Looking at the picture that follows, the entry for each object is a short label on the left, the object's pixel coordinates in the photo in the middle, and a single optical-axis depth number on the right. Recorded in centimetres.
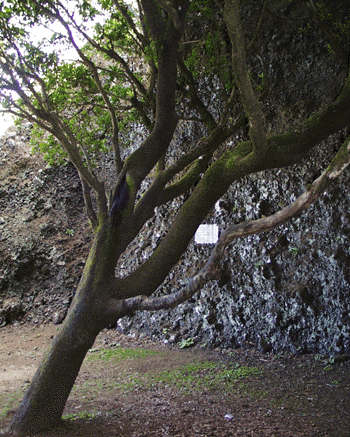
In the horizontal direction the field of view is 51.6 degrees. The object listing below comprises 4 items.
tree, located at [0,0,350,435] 326
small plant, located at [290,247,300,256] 567
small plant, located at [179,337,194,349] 632
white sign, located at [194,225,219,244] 677
